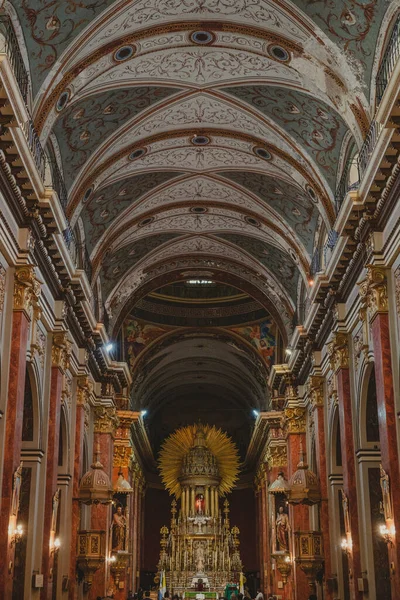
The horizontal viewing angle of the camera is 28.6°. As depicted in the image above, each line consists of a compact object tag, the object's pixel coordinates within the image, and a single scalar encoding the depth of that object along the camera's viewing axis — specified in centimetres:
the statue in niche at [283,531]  2163
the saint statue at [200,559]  3203
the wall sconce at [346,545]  1425
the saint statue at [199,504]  3544
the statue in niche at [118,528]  2182
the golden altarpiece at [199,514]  3161
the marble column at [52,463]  1410
